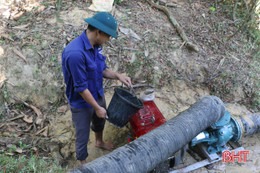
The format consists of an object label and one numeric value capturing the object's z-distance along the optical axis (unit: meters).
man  2.18
